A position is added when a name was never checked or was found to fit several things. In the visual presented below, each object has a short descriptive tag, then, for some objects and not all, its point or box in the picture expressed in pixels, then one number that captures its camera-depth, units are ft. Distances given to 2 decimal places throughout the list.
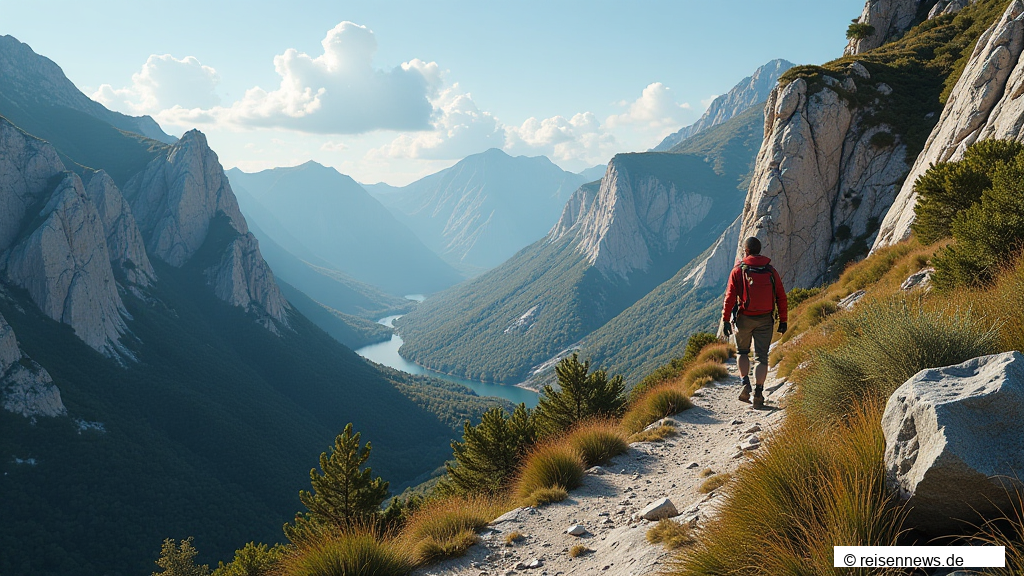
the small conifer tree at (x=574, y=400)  49.51
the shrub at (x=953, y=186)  45.68
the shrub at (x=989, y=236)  30.30
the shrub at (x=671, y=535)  18.53
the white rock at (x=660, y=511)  23.67
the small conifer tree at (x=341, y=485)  48.30
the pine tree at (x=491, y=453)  40.65
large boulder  11.86
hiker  35.86
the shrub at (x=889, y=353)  18.44
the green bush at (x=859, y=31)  182.91
